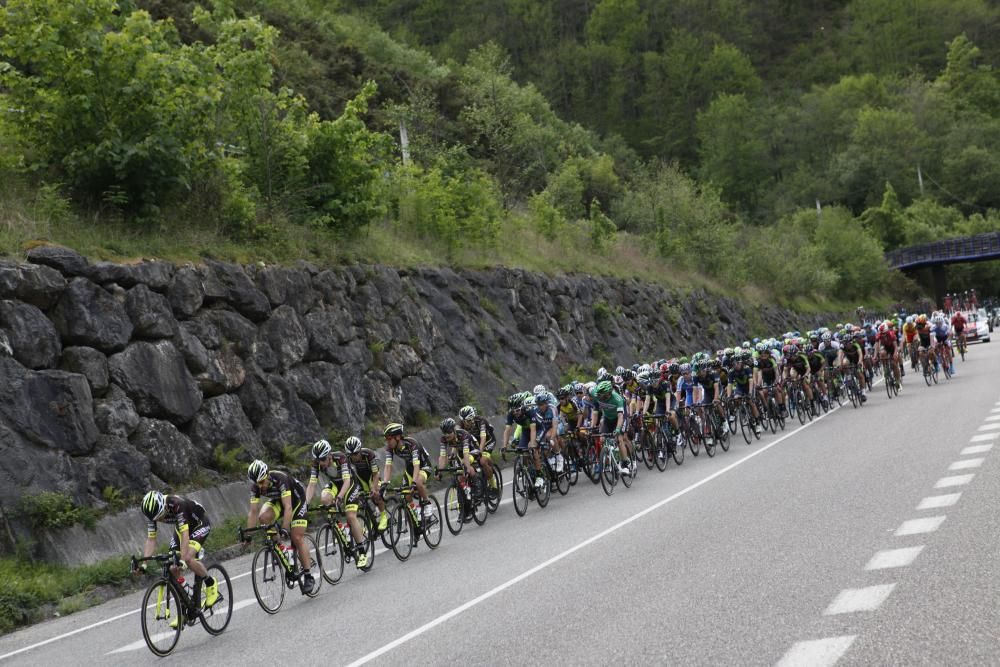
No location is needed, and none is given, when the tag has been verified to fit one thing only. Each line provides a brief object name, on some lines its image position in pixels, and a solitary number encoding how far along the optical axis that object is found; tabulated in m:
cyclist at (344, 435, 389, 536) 13.80
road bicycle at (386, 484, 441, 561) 13.81
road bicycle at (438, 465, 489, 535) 15.21
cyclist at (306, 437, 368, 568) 12.48
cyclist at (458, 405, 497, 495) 16.16
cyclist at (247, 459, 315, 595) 11.27
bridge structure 83.56
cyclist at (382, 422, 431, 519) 14.30
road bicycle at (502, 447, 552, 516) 16.53
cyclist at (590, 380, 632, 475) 18.41
